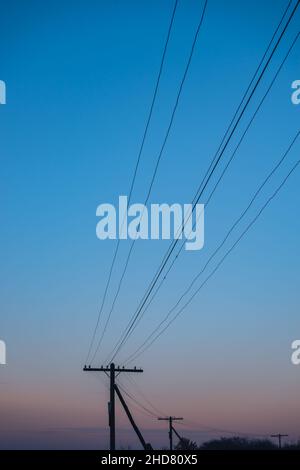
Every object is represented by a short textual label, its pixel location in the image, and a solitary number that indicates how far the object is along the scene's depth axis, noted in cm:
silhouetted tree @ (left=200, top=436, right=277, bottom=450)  8949
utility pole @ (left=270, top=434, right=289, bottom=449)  7399
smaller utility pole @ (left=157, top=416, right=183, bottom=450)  4750
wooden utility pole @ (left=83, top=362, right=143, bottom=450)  3097
